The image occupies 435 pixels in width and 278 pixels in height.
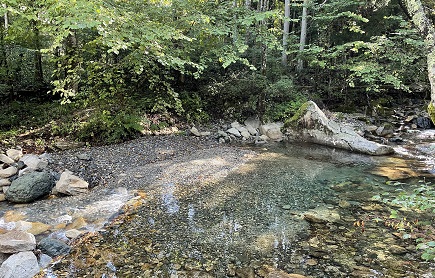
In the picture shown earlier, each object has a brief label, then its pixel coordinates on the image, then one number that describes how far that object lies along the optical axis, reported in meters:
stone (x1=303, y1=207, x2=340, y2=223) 5.21
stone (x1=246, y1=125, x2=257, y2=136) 12.88
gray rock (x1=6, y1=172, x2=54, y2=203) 5.71
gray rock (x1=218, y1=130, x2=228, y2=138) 11.95
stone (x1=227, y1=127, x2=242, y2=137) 12.35
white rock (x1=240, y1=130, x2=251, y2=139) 12.38
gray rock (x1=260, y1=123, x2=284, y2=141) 12.64
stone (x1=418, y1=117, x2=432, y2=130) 14.02
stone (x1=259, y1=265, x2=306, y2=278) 3.65
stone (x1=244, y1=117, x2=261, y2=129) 13.76
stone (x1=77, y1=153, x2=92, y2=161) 7.94
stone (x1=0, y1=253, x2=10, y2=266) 3.73
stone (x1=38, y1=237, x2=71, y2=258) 3.98
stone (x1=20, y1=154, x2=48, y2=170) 6.89
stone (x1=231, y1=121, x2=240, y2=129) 13.05
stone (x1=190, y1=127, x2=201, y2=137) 11.78
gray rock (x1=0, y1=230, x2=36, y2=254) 3.76
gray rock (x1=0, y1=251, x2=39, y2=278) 3.40
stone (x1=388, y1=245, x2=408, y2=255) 4.18
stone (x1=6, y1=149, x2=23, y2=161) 7.48
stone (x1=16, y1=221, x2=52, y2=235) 4.56
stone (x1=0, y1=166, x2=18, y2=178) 6.47
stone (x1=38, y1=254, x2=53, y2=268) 3.75
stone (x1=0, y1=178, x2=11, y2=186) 6.20
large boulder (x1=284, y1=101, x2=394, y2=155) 10.36
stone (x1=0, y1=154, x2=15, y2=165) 7.07
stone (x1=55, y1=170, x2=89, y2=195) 6.12
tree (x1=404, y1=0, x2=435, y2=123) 7.33
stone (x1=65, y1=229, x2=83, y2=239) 4.45
